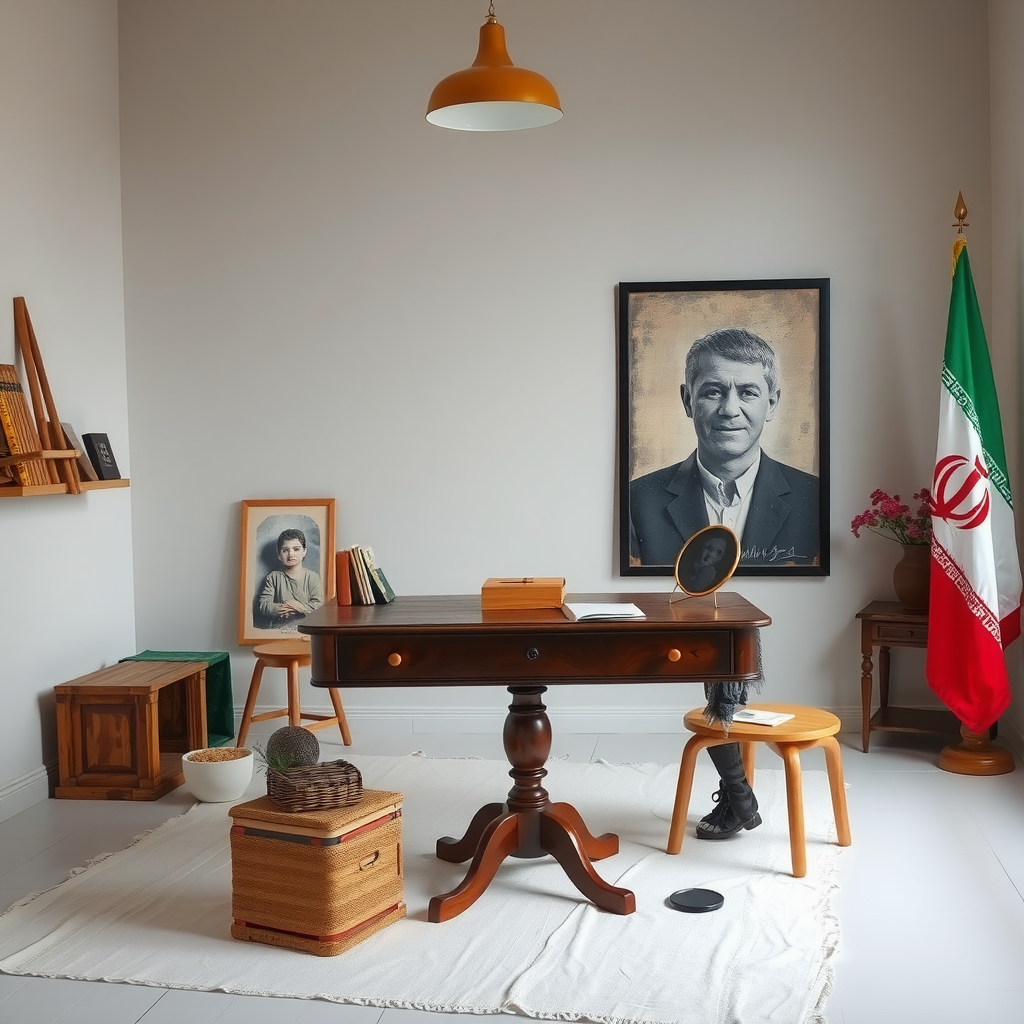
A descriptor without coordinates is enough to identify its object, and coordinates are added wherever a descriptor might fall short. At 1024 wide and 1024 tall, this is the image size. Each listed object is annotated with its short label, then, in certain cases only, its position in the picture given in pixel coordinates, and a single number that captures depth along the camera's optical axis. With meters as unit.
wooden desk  3.04
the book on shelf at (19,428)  4.21
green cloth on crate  5.24
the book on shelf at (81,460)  4.88
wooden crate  4.43
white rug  2.68
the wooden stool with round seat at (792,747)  3.37
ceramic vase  4.82
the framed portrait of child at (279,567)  5.46
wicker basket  2.97
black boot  3.69
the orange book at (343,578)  3.38
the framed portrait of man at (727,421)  5.17
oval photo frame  3.28
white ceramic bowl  4.22
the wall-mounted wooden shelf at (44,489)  4.12
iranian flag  4.49
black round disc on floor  3.13
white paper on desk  3.07
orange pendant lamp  3.19
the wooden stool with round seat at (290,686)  4.91
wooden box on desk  3.29
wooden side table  4.77
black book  5.03
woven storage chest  2.89
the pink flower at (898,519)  4.91
